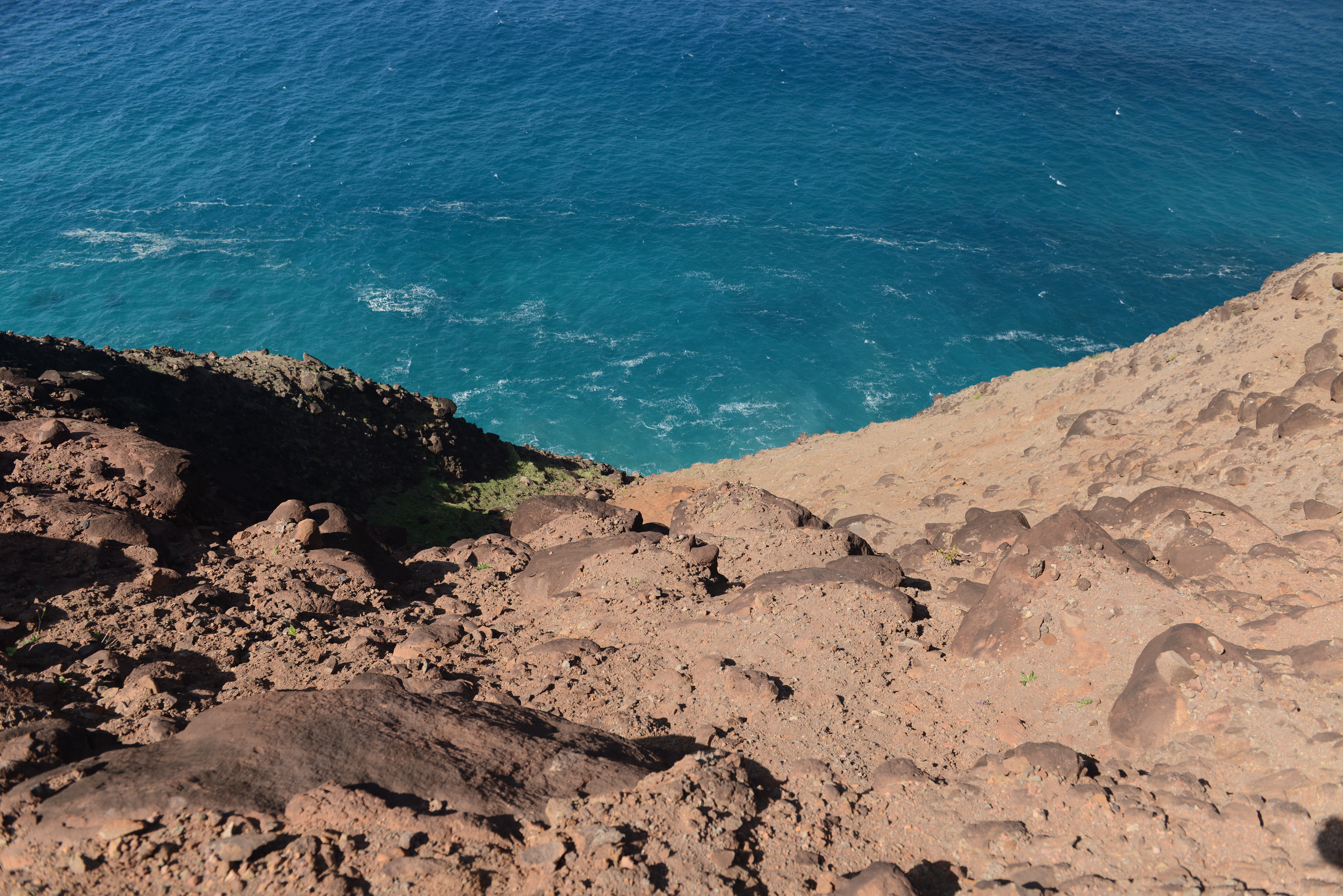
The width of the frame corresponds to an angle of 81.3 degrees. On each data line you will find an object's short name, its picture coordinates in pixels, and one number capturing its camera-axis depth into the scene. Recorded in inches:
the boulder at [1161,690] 398.3
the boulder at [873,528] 830.5
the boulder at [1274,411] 718.5
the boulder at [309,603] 580.7
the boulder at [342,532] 726.5
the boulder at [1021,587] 495.5
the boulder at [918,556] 677.3
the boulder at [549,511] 887.7
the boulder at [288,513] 709.3
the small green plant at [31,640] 470.0
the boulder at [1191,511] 563.8
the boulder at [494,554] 749.3
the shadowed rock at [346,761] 309.3
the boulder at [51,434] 701.3
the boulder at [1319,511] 587.8
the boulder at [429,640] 534.3
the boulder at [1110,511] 657.0
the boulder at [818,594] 555.5
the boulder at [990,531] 677.3
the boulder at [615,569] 642.2
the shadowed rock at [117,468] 674.8
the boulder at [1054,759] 372.5
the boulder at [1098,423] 891.4
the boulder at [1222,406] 788.0
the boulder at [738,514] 762.2
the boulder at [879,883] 293.0
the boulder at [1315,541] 534.3
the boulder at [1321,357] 755.4
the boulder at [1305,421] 674.2
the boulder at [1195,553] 550.0
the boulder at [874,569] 600.7
